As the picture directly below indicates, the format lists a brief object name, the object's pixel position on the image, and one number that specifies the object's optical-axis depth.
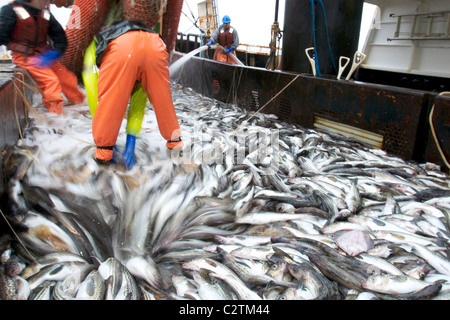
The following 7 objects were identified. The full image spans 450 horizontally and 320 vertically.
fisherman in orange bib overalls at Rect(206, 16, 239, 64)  12.11
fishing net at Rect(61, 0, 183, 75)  2.99
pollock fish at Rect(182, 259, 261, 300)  1.95
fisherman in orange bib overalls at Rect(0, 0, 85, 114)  4.06
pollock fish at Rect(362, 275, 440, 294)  1.90
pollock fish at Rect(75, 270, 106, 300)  1.87
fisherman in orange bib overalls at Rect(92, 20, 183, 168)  2.89
